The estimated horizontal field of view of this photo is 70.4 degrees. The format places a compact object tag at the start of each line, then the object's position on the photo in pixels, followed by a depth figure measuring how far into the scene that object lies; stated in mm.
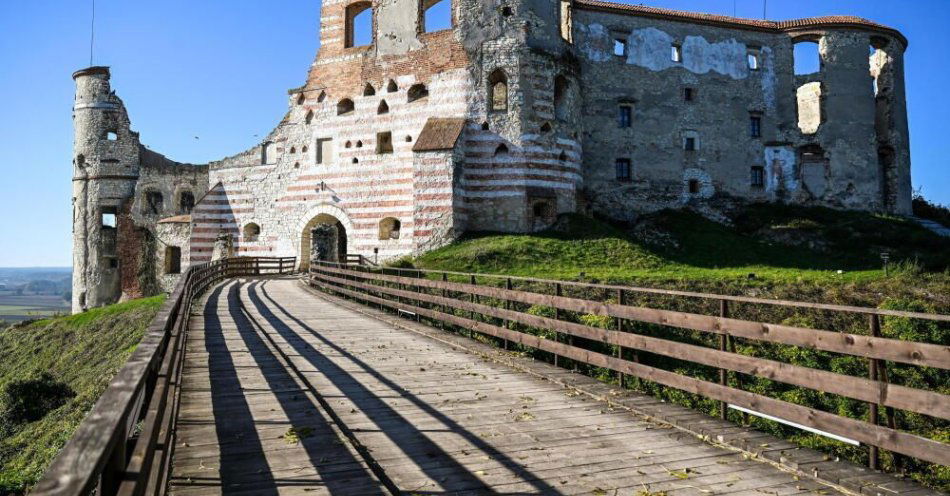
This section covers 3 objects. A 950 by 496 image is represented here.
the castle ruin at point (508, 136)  29688
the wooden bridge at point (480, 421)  4438
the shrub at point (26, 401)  17438
